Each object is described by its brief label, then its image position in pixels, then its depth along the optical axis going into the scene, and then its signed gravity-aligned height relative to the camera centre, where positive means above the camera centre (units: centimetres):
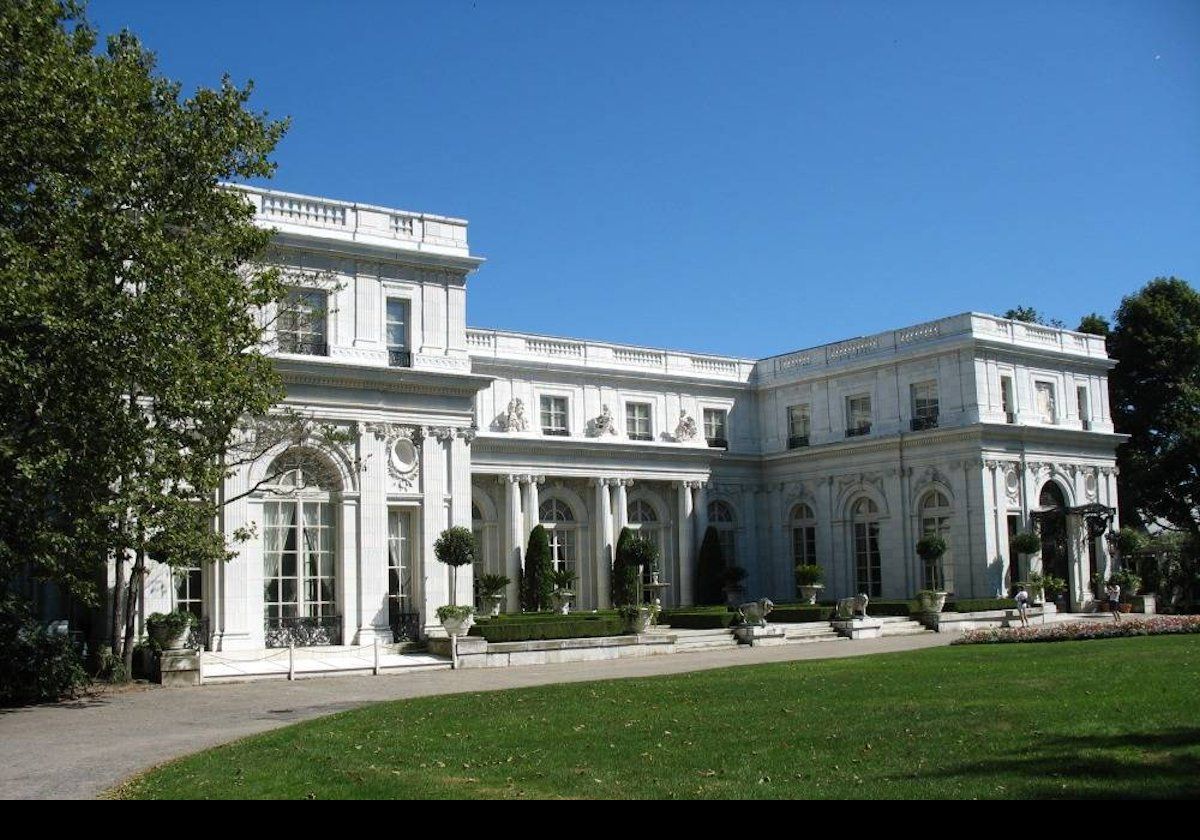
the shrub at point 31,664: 1922 -181
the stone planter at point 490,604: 3161 -170
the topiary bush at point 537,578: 3697 -121
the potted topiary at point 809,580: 3884 -162
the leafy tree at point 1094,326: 5006 +854
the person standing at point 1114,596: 3311 -228
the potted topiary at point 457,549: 2809 -16
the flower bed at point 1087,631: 2503 -235
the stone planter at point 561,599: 3625 -186
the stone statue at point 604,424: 4050 +395
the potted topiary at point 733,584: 4200 -181
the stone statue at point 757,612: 3203 -218
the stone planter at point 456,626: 2670 -192
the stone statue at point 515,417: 3828 +404
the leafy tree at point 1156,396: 4562 +514
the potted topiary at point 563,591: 3628 -165
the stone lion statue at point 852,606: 3383 -218
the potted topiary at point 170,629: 2284 -155
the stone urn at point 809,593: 3878 -204
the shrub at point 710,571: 4112 -129
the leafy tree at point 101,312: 1730 +365
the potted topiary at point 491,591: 3108 -133
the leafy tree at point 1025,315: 5531 +1006
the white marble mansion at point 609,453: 2778 +265
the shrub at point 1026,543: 3816 -56
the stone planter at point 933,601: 3484 -218
